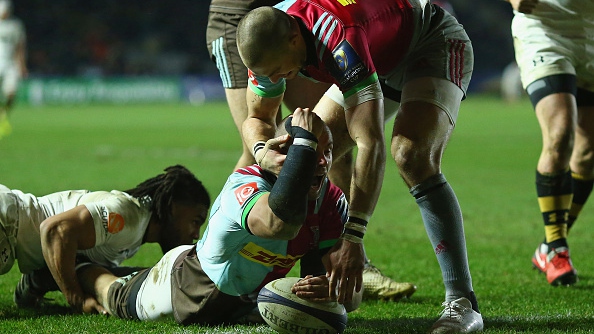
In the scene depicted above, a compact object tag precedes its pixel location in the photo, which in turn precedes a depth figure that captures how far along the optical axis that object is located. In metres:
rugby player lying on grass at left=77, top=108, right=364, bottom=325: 7.00
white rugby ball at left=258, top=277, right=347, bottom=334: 7.55
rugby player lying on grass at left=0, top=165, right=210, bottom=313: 9.27
